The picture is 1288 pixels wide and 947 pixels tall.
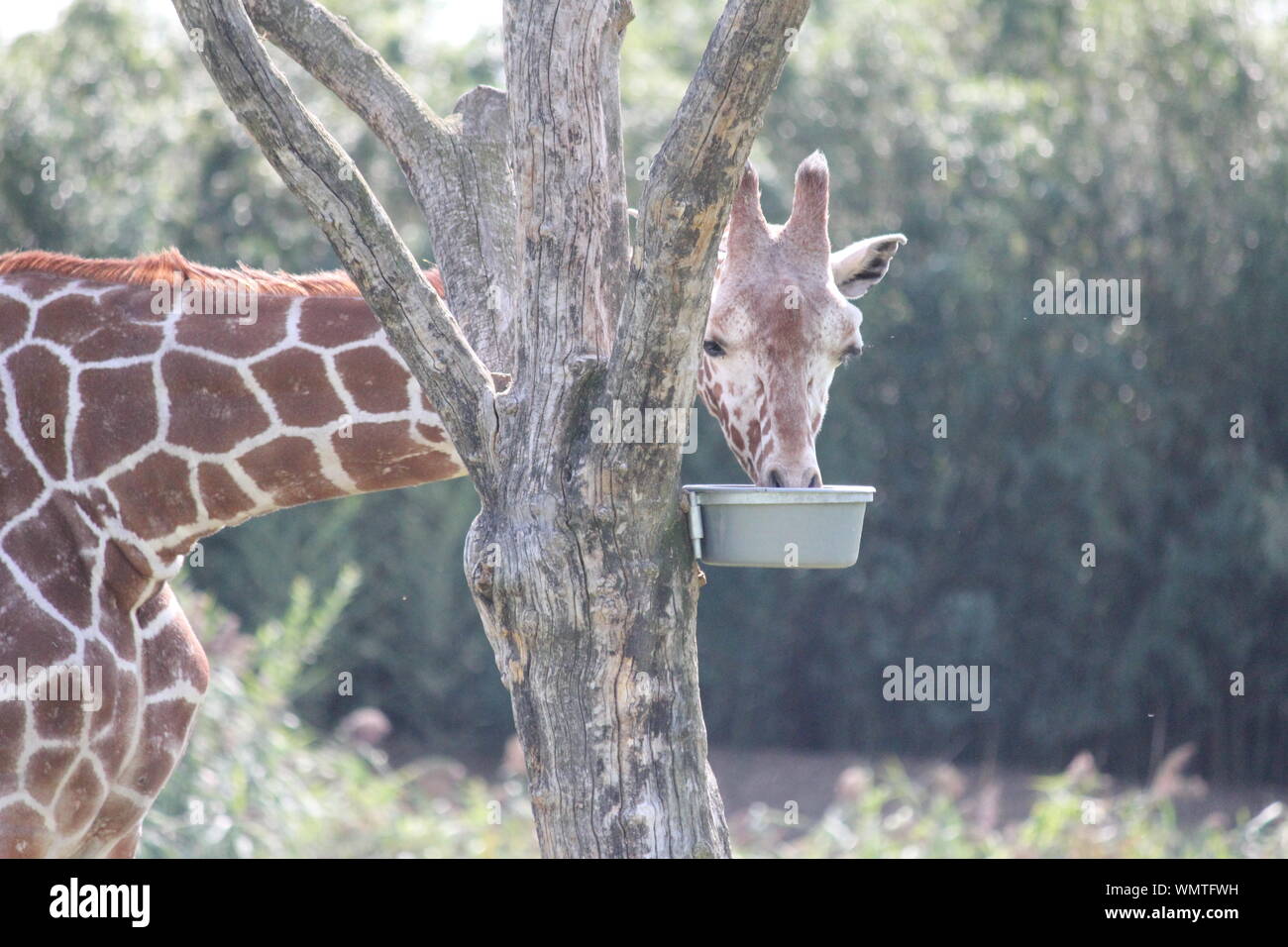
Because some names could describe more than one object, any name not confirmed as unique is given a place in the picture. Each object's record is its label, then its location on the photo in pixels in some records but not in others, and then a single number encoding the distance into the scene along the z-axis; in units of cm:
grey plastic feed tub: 509
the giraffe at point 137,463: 657
